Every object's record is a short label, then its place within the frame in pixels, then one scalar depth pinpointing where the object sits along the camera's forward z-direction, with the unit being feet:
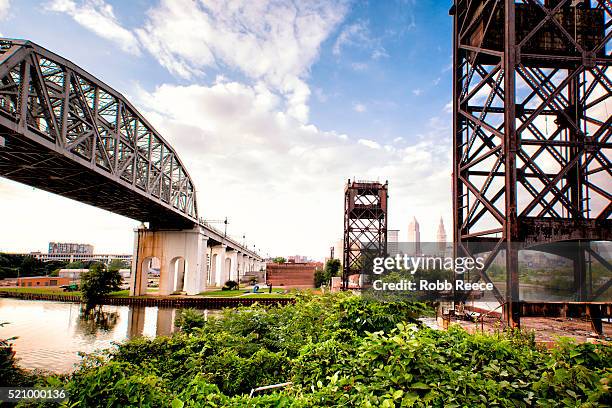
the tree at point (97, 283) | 129.29
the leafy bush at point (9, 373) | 23.00
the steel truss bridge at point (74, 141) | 60.29
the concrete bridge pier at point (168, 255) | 156.04
